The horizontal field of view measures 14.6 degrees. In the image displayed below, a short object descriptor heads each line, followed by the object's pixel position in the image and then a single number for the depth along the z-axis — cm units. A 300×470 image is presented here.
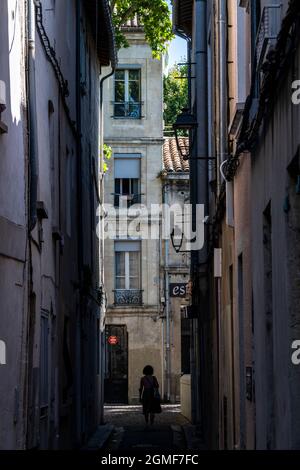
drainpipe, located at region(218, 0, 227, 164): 1683
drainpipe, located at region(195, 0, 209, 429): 2220
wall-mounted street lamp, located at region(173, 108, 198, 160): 1766
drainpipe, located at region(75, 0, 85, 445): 2108
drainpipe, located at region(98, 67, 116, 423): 3047
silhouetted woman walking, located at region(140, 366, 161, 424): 2939
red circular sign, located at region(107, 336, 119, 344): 4397
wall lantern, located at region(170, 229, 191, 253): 4428
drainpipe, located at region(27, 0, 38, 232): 1288
